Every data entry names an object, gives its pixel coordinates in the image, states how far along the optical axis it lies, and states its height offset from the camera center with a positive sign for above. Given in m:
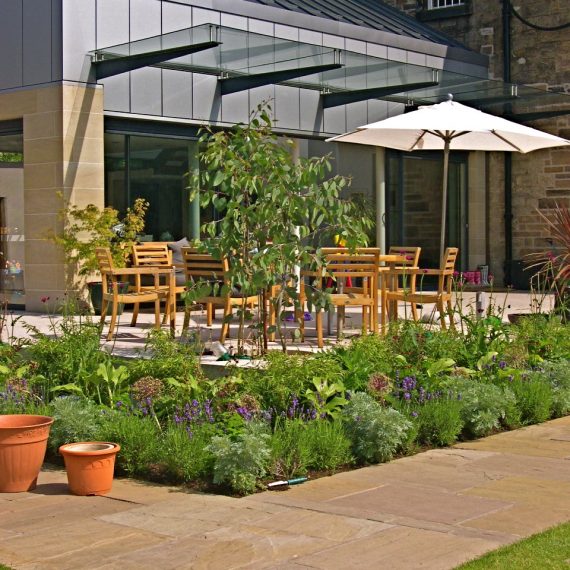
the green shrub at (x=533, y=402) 6.68 -1.00
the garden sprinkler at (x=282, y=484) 5.05 -1.13
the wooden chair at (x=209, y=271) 9.14 -0.27
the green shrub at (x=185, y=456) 5.13 -1.02
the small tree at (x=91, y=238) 12.85 +0.01
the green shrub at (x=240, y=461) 4.93 -1.01
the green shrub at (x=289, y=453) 5.20 -1.02
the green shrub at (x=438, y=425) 6.00 -1.02
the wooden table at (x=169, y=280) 10.19 -0.38
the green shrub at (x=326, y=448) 5.38 -1.03
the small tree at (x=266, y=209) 7.45 +0.20
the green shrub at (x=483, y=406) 6.21 -0.96
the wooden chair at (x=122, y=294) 9.77 -0.50
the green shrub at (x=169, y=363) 6.17 -0.71
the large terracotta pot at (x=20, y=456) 5.00 -0.98
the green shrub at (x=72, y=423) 5.56 -0.94
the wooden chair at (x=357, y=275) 9.30 -0.36
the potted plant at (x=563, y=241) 9.46 -0.03
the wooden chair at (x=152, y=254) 11.84 -0.17
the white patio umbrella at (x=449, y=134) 10.25 +1.05
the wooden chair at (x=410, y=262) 10.68 -0.24
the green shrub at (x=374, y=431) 5.55 -0.98
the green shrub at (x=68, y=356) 6.48 -0.71
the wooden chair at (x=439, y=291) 9.70 -0.48
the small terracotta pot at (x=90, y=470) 4.93 -1.04
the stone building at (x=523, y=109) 18.28 +2.10
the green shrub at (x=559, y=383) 6.92 -0.94
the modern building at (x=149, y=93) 13.06 +1.95
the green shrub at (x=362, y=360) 6.28 -0.73
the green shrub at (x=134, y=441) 5.32 -0.99
